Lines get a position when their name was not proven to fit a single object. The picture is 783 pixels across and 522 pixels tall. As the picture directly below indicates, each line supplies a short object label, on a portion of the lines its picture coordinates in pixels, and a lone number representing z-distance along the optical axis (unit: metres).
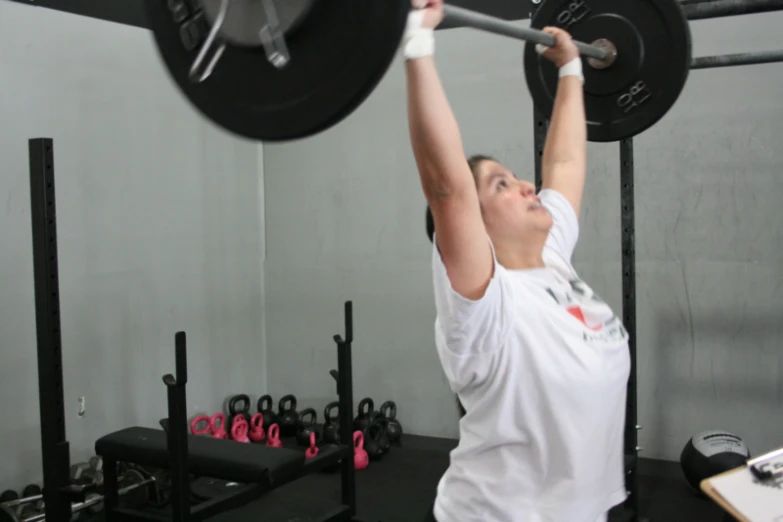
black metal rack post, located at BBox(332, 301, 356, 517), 2.69
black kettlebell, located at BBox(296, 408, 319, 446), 3.48
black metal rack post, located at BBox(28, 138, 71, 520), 2.10
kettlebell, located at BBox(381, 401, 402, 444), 3.62
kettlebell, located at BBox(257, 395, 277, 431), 3.71
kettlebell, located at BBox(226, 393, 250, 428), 3.63
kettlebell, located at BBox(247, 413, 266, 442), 3.55
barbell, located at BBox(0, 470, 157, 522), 2.44
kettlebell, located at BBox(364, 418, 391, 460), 3.40
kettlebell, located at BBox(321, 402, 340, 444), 3.34
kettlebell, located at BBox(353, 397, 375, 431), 3.47
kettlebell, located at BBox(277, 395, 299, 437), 3.68
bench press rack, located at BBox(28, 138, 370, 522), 2.05
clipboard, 1.42
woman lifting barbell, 1.00
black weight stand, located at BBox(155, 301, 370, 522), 2.02
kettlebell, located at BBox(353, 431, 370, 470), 3.29
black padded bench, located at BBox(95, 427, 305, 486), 2.20
